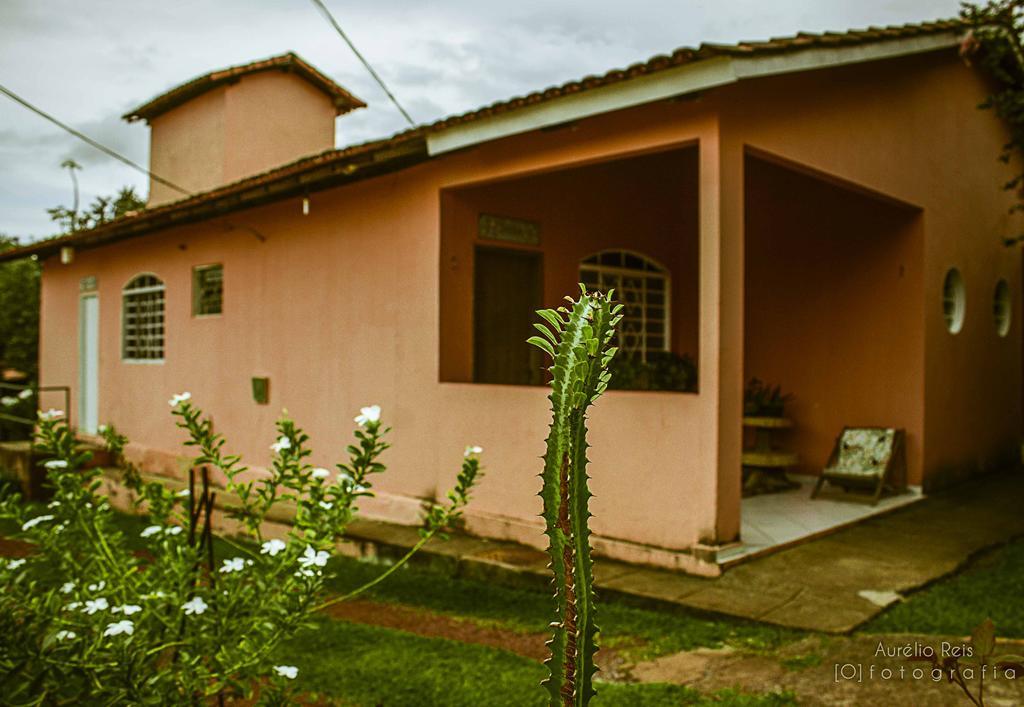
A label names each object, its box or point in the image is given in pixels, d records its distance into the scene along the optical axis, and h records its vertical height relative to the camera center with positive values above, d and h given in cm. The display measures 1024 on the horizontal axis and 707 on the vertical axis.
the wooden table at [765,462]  758 -87
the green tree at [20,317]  1747 +90
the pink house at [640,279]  541 +84
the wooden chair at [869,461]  723 -84
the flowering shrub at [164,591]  225 -74
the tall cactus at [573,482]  128 -18
